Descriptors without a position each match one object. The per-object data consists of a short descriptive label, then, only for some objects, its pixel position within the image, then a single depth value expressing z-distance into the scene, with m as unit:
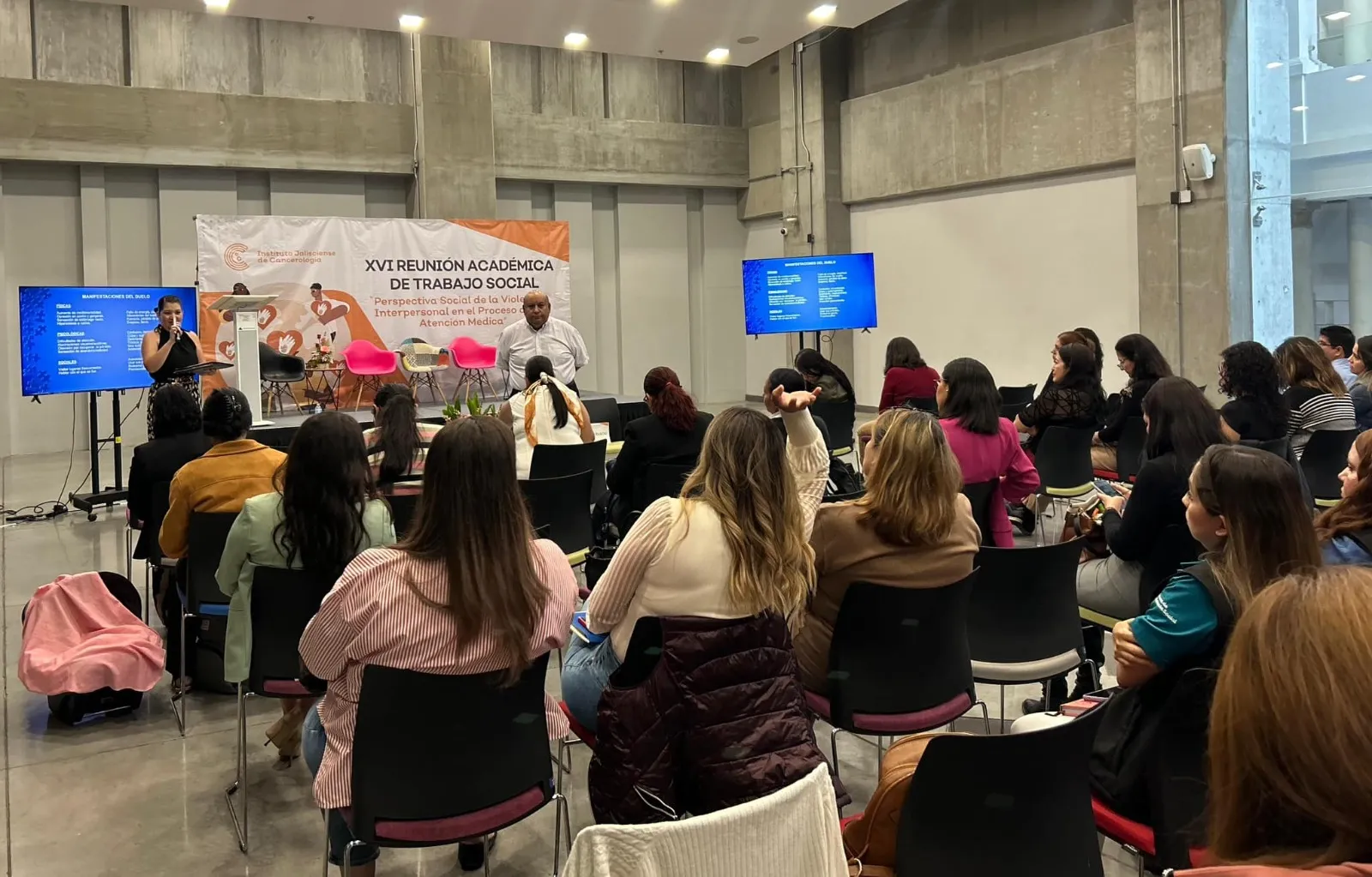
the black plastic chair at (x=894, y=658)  2.66
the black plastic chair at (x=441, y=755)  2.05
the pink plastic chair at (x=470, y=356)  11.31
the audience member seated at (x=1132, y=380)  5.60
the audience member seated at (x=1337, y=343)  7.27
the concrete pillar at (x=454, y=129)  12.30
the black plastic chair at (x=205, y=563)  3.52
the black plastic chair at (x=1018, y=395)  8.00
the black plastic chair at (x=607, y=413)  8.64
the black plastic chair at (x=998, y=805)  1.75
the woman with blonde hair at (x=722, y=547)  2.23
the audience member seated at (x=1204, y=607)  1.98
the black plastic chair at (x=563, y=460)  5.07
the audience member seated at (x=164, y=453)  4.33
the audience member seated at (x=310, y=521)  2.95
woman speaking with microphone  7.39
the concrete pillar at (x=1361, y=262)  8.74
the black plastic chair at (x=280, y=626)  2.93
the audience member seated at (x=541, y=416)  5.33
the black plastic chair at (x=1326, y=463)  5.11
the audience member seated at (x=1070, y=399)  5.93
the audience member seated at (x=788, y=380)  5.12
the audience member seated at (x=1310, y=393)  5.25
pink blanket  3.74
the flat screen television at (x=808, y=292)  11.41
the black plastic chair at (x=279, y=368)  9.52
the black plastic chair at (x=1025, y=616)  3.00
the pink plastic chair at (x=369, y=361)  10.70
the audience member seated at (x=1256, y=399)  4.66
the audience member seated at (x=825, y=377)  7.02
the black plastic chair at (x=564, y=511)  4.30
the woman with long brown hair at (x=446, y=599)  2.15
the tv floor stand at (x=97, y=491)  7.55
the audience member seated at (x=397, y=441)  4.14
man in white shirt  8.73
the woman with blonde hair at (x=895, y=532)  2.72
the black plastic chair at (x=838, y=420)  6.77
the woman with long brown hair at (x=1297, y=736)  0.90
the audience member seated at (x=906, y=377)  6.80
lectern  7.46
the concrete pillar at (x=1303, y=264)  9.15
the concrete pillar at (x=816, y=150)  13.28
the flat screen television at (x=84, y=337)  7.48
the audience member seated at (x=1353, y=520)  2.48
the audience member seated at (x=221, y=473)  3.61
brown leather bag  1.86
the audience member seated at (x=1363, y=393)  5.75
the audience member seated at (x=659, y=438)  4.93
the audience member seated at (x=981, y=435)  4.23
